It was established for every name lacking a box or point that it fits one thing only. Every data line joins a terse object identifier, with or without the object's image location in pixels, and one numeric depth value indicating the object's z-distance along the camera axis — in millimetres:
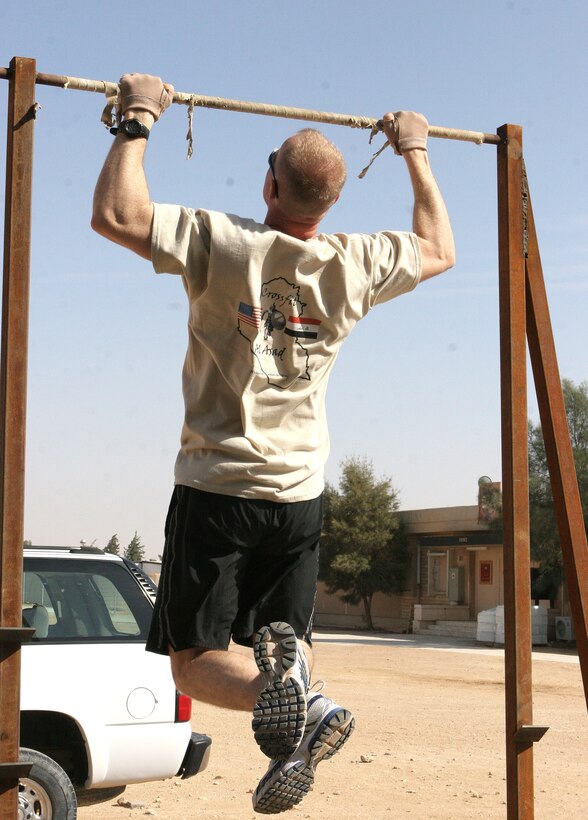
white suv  6340
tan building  37188
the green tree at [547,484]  30500
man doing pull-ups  3148
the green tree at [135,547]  62912
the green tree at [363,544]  40438
